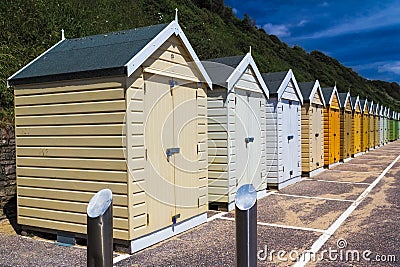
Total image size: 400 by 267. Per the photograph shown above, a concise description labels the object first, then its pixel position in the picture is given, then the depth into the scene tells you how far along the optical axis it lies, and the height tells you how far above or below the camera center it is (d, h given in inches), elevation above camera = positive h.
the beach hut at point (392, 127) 1408.0 -1.4
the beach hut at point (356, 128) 765.6 -2.0
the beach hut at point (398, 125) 1632.6 +4.2
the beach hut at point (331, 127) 581.9 +0.4
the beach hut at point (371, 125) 959.6 +3.2
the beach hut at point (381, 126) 1144.8 +0.7
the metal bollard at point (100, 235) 106.6 -28.0
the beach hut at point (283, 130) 406.9 -2.4
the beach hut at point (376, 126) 1055.7 +2.1
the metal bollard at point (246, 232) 102.7 -26.6
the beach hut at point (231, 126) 308.5 +1.8
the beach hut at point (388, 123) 1305.4 +12.1
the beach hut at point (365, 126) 871.7 +2.0
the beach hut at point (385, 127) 1226.6 -1.0
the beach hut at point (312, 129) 502.6 -1.8
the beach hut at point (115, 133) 202.1 -1.8
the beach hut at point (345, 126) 671.1 +1.9
